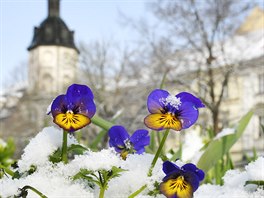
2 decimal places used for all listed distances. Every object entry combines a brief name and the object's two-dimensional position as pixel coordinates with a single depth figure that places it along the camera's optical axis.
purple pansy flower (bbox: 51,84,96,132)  0.75
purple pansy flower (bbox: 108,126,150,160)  0.93
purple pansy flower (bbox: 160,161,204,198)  0.70
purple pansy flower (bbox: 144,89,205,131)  0.77
